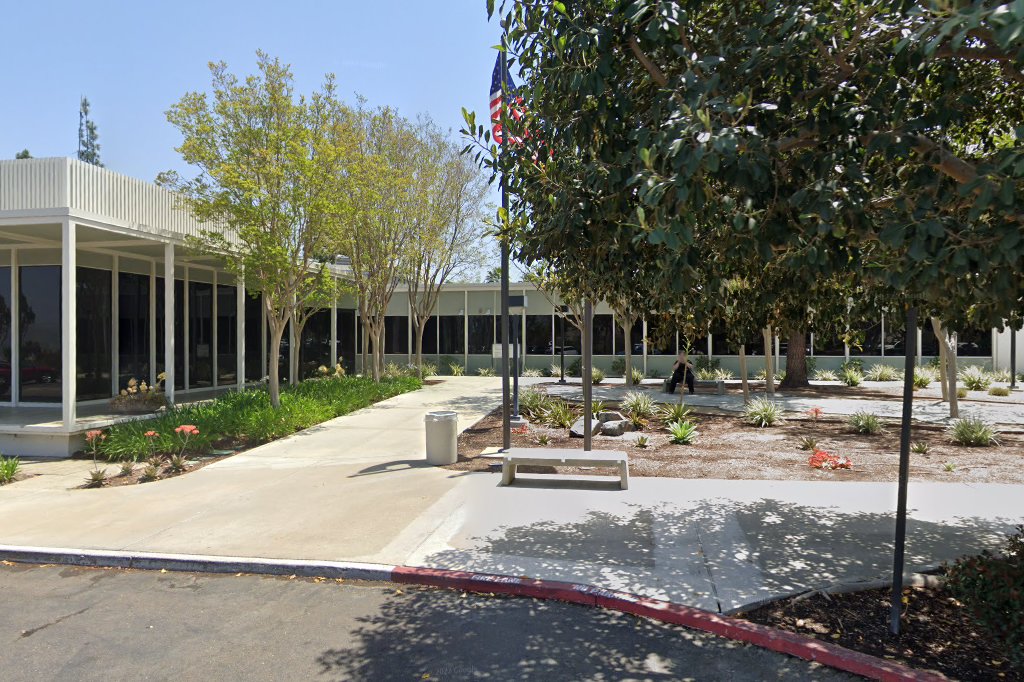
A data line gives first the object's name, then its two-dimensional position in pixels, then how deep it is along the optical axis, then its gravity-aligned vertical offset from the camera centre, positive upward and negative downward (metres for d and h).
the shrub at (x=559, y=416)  13.57 -1.62
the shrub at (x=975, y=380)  21.16 -1.33
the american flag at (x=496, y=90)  9.83 +3.98
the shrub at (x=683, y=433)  11.89 -1.71
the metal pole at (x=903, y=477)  4.19 -0.91
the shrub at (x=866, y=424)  12.72 -1.64
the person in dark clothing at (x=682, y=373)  17.47 -0.95
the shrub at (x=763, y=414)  13.91 -1.60
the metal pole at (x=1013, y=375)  21.52 -1.21
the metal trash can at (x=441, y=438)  10.12 -1.52
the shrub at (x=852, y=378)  22.97 -1.36
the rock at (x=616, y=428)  12.70 -1.72
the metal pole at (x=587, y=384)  9.86 -0.69
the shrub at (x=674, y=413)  13.87 -1.60
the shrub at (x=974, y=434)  11.27 -1.63
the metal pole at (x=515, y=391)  13.23 -1.07
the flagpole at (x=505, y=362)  10.45 -0.39
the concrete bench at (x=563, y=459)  8.44 -1.54
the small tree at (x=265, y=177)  12.64 +3.08
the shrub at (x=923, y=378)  21.61 -1.30
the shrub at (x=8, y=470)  9.36 -1.86
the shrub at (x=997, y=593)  3.79 -1.57
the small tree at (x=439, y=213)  20.03 +4.09
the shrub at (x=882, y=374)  24.94 -1.33
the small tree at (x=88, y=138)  68.25 +20.67
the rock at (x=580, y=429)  12.27 -1.69
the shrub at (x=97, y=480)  8.95 -1.91
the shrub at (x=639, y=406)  14.87 -1.55
